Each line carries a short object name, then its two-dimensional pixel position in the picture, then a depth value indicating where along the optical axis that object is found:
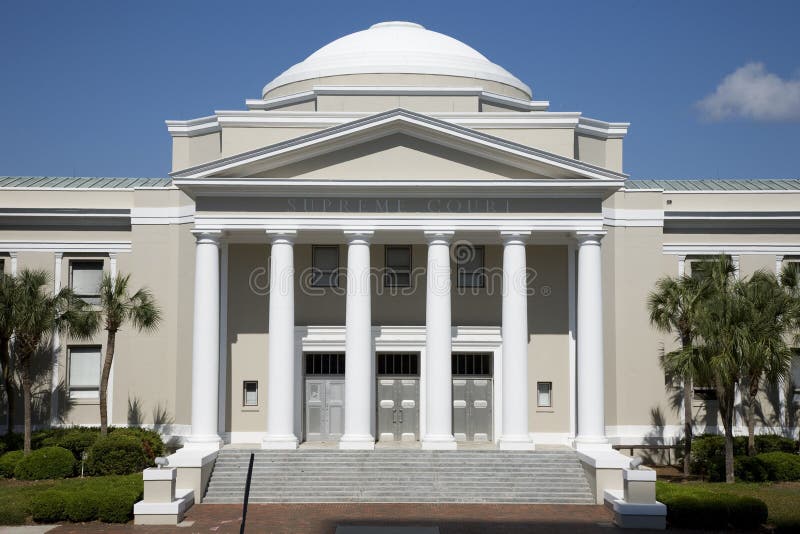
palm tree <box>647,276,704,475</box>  31.17
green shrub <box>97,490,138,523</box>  24.91
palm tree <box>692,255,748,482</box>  28.75
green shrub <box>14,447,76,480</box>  30.08
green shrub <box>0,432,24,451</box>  33.00
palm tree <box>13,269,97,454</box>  32.00
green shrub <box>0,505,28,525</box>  24.73
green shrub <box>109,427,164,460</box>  31.59
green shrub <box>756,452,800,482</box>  30.44
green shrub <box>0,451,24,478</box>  30.50
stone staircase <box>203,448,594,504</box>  27.88
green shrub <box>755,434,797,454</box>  33.41
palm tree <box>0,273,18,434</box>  32.09
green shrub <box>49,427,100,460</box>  32.06
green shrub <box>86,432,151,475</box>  30.45
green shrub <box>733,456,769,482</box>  30.47
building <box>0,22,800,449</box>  31.12
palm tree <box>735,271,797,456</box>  28.89
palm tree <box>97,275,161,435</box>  32.50
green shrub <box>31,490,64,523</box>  24.69
